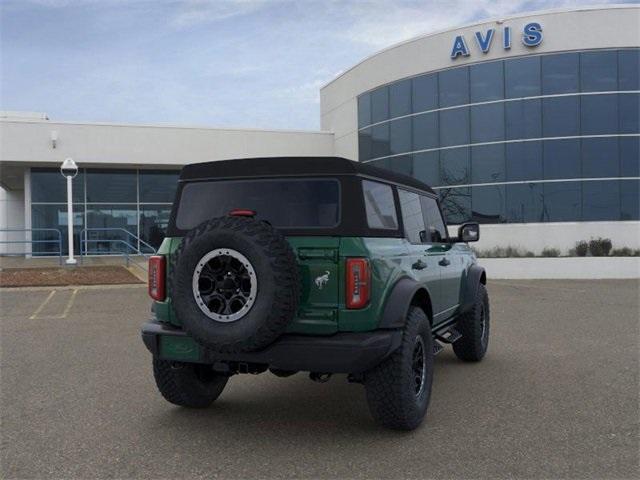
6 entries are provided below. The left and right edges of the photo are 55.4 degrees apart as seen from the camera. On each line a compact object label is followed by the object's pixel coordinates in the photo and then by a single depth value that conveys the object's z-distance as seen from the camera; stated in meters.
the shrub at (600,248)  19.89
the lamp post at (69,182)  17.46
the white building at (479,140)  20.75
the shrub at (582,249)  20.03
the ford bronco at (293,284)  3.96
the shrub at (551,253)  20.21
